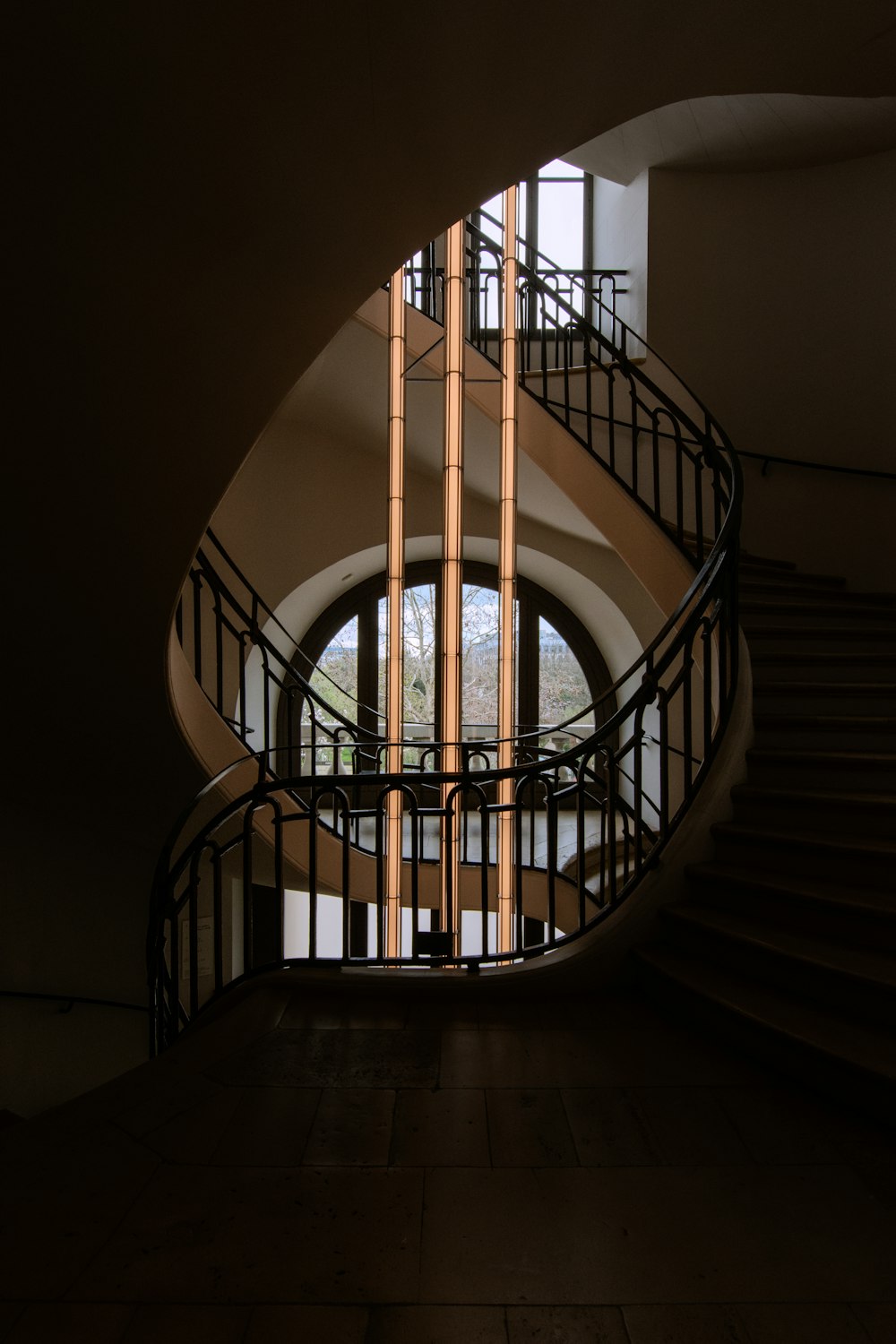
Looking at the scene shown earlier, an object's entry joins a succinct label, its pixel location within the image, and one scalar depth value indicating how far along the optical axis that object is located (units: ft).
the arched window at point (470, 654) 29.63
